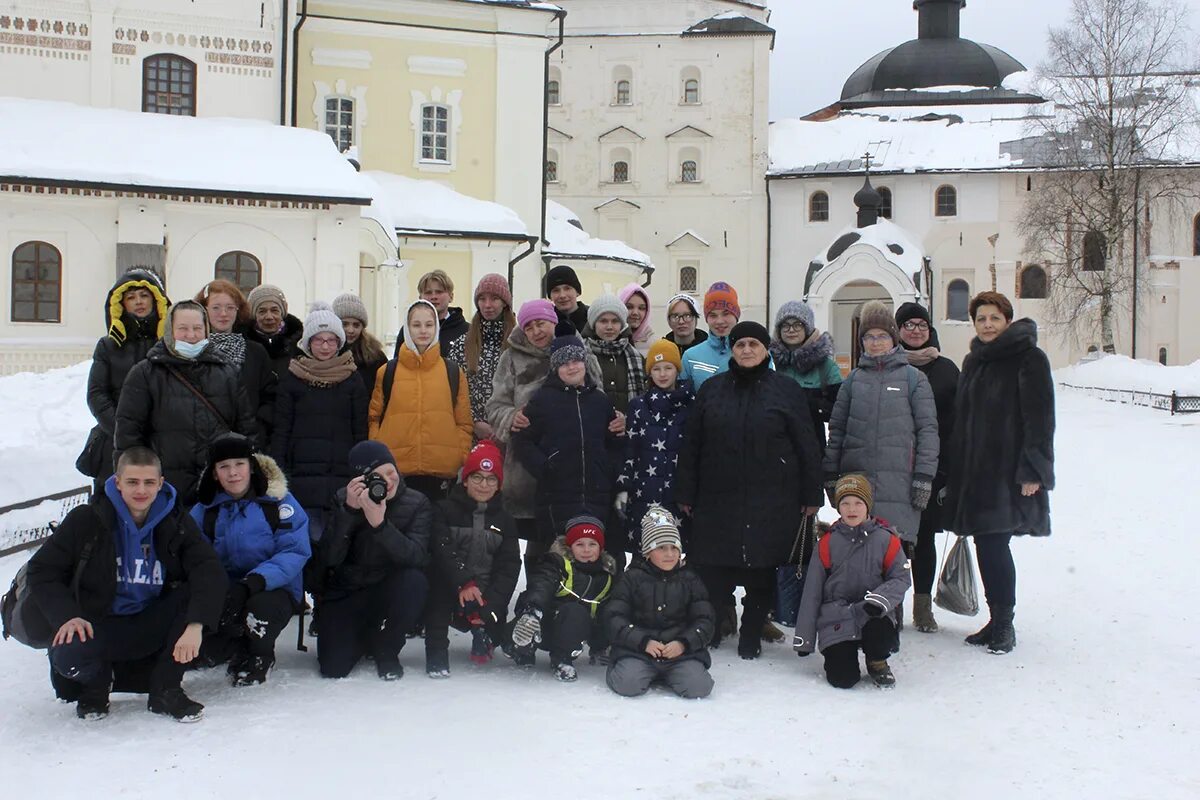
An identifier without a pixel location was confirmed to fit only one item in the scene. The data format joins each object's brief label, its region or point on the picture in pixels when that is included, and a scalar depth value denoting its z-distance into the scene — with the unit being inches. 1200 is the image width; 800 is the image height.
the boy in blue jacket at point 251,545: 211.9
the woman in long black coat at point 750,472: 245.4
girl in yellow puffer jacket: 252.1
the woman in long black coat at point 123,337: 240.1
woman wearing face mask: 225.8
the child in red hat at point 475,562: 229.0
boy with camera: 221.9
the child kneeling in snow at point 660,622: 216.0
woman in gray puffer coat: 250.1
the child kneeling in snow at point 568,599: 226.7
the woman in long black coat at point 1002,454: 251.4
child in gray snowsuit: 225.9
